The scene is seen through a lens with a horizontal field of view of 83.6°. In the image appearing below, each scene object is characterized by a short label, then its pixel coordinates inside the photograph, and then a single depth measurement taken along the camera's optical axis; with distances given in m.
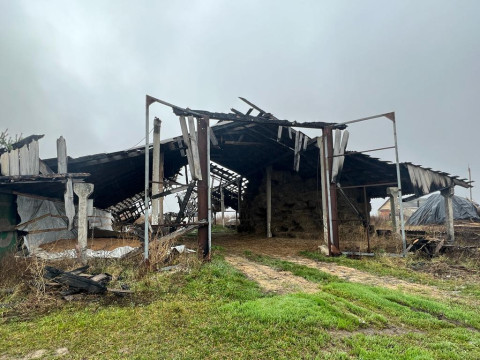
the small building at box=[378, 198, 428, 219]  42.02
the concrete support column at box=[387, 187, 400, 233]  12.42
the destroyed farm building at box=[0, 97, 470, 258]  7.39
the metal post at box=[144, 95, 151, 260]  6.55
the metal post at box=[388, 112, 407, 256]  8.27
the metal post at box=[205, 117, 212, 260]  7.61
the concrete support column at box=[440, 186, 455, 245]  12.46
